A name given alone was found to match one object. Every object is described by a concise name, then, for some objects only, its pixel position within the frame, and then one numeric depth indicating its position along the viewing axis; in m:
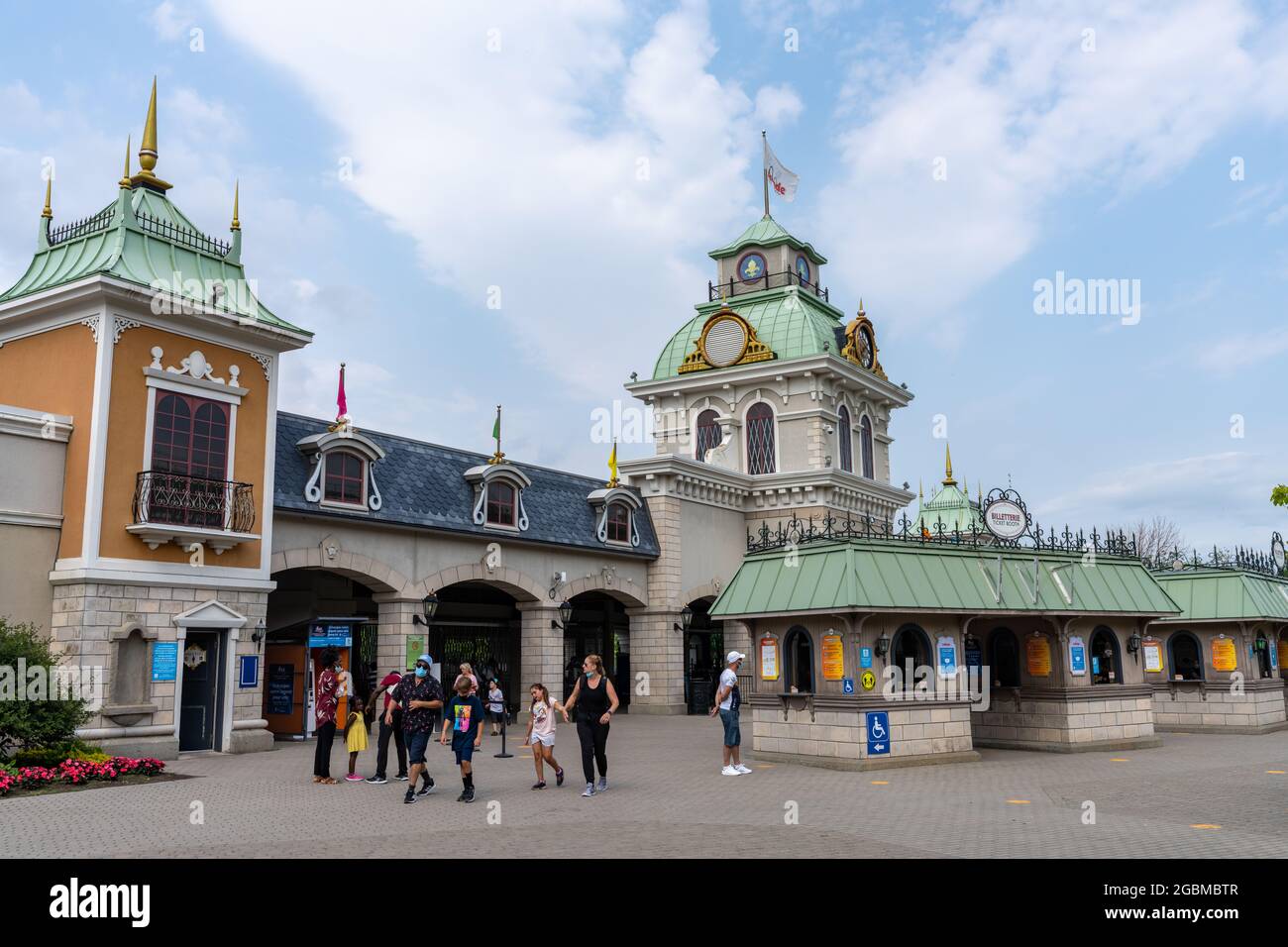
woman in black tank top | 13.99
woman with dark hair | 14.95
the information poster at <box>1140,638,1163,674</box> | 24.23
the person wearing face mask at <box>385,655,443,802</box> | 13.35
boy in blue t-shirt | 13.50
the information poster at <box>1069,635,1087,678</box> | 19.06
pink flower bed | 14.11
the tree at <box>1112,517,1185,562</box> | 65.12
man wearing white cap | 16.05
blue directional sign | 16.34
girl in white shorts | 14.42
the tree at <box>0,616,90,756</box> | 14.80
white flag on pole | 43.34
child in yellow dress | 15.32
